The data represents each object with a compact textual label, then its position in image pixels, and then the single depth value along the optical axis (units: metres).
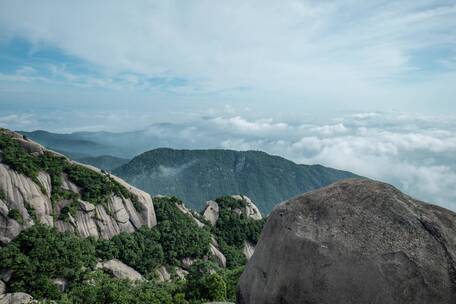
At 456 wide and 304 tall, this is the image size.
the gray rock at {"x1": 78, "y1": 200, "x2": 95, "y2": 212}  50.09
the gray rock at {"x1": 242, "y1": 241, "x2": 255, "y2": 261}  72.25
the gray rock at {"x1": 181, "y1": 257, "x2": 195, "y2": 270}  57.59
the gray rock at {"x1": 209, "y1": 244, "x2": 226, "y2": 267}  62.19
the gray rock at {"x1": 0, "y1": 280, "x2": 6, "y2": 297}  34.82
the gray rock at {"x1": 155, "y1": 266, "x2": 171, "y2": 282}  52.04
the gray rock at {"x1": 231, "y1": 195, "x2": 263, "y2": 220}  83.19
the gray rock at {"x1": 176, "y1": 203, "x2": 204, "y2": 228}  68.50
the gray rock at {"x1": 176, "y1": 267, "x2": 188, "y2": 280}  53.95
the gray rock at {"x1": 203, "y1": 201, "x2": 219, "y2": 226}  76.75
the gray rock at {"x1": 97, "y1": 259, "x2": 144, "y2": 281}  44.78
